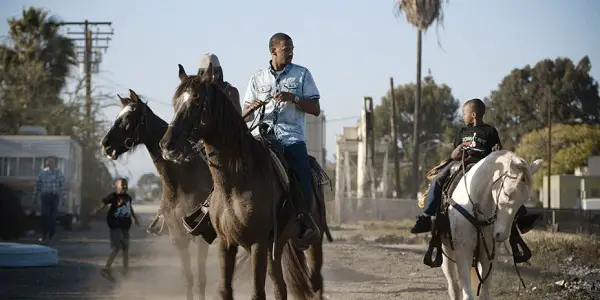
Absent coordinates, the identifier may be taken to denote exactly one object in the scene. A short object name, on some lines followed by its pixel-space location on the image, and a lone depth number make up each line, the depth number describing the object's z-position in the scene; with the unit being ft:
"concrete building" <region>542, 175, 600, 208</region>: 199.09
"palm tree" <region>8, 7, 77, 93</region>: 166.09
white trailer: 107.96
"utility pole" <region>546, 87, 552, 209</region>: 173.98
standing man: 87.15
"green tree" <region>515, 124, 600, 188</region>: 228.63
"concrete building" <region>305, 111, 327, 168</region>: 176.35
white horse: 34.17
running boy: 54.44
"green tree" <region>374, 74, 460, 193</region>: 304.50
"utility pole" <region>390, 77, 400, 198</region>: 191.60
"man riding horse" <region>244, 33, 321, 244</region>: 32.19
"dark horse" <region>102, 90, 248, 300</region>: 40.27
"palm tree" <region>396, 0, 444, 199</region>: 155.53
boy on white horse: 36.63
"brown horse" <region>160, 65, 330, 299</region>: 28.66
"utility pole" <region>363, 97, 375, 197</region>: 170.91
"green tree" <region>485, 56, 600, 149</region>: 250.16
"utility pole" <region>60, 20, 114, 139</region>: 184.14
